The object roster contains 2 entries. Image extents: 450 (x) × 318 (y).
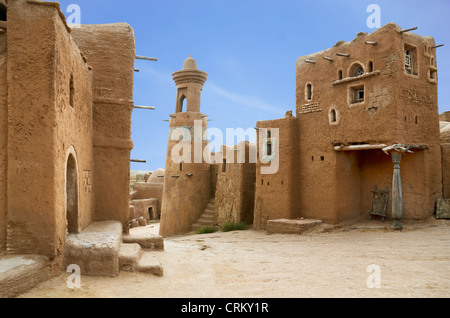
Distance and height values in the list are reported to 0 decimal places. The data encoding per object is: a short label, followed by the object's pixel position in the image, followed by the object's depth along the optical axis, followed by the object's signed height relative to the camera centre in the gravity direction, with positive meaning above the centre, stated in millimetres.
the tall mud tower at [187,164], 19578 +596
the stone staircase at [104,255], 5805 -1273
